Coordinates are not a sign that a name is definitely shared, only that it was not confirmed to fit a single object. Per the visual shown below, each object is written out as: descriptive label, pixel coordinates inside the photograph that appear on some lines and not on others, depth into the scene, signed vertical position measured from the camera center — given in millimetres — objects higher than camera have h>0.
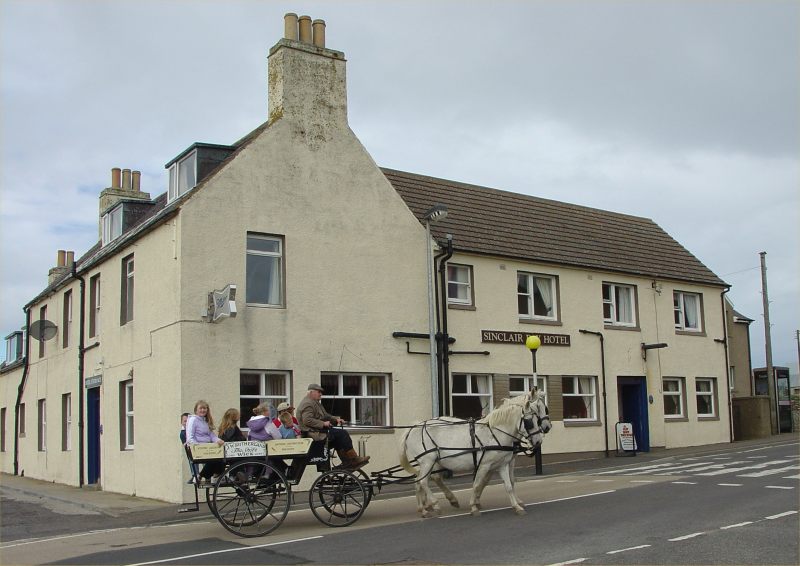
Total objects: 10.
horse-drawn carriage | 12172 -1242
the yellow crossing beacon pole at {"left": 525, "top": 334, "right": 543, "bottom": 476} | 20422 +779
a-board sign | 25172 -1833
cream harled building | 18469 +1890
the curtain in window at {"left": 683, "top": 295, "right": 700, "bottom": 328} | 29438 +2229
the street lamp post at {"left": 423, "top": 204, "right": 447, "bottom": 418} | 19750 +1474
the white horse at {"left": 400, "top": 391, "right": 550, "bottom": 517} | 13414 -997
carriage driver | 12836 -635
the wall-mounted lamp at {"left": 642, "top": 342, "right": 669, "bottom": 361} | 26883 +916
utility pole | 35281 -443
